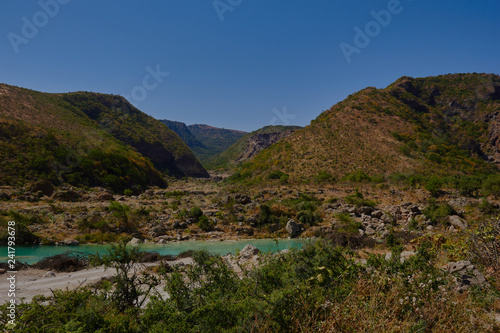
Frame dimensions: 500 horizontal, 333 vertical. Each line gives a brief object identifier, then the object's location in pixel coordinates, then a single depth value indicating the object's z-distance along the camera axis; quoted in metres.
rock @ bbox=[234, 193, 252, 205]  24.90
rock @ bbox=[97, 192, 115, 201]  28.28
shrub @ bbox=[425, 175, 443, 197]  25.61
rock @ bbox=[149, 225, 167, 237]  17.47
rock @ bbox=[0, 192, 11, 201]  22.98
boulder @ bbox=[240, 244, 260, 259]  11.71
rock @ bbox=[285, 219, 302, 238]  17.96
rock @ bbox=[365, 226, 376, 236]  15.74
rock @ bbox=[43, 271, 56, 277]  9.28
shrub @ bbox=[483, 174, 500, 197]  23.22
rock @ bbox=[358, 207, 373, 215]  20.40
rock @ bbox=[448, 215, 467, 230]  13.75
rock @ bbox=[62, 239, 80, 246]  14.63
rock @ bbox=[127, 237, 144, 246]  15.28
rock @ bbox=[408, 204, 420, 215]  18.63
